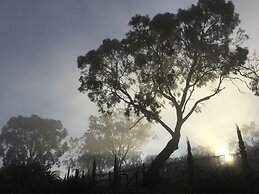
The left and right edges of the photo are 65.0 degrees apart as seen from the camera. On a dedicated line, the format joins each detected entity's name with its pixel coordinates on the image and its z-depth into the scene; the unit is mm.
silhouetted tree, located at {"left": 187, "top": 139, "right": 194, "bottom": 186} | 13560
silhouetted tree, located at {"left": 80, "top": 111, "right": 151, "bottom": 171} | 37157
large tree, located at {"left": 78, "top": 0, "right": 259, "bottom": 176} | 18090
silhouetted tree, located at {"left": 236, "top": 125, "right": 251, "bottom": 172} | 13896
